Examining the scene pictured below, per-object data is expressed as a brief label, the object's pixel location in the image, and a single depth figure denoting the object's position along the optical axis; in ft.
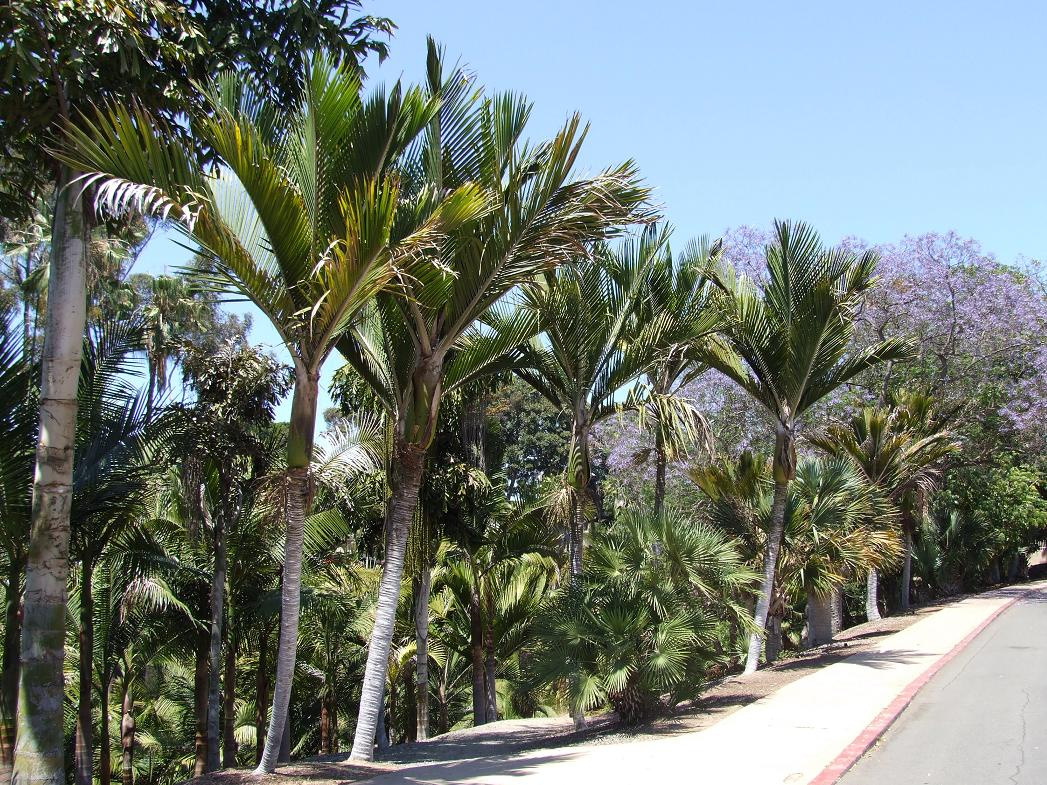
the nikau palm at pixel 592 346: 38.19
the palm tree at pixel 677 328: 38.42
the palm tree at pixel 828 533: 48.70
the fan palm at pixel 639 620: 32.99
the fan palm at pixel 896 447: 67.97
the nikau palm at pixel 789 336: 43.01
